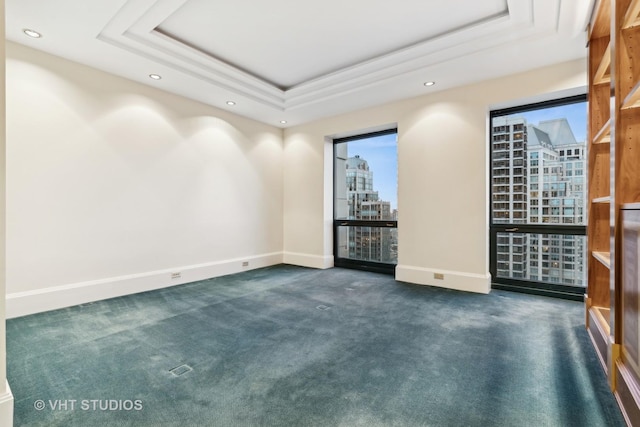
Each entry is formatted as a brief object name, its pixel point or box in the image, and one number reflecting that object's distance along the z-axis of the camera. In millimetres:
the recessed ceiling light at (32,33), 2759
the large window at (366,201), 4883
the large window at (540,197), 3475
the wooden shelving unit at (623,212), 1563
